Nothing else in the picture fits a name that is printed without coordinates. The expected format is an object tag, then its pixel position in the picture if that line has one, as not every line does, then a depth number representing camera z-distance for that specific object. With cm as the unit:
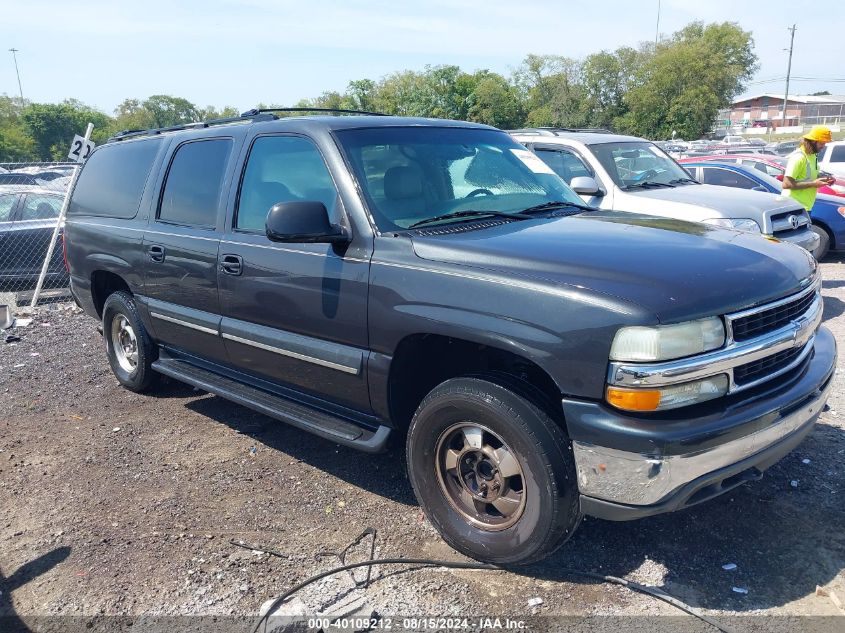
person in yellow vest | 859
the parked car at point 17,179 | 1458
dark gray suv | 271
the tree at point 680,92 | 5741
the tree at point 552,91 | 5944
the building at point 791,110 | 7912
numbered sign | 1015
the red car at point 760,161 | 1412
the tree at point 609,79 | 6275
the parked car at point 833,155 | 1623
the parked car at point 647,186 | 758
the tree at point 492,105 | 5584
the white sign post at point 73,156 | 941
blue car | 1046
